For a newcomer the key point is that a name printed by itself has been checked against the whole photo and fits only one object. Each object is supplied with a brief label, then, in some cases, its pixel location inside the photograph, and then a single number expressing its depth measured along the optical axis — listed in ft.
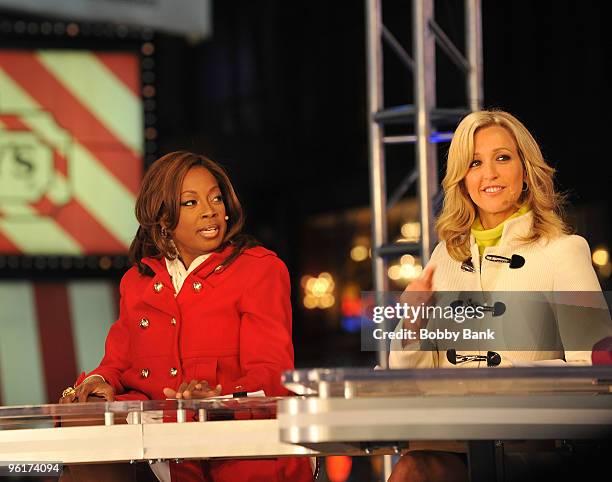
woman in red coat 19.79
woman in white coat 17.16
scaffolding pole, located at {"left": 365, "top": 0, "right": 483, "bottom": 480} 32.73
